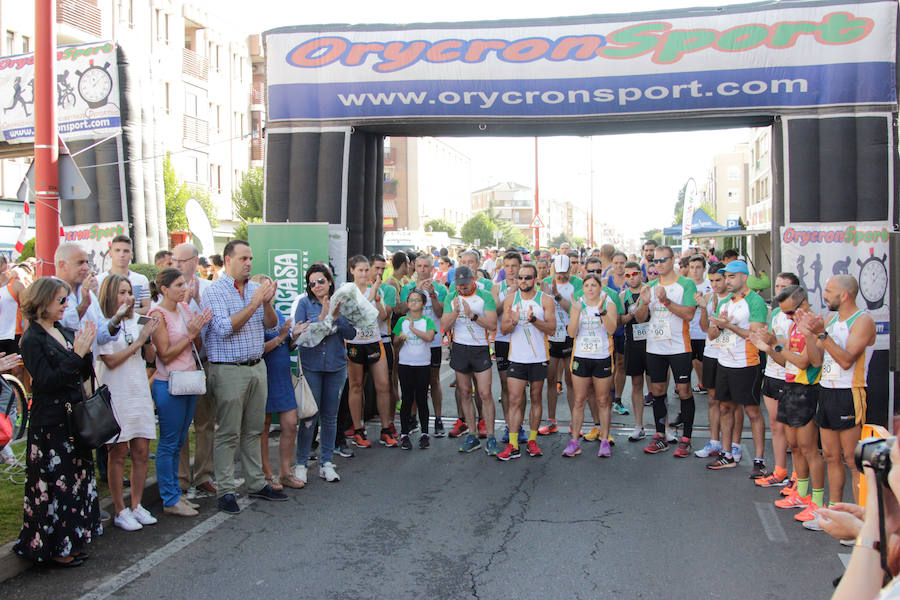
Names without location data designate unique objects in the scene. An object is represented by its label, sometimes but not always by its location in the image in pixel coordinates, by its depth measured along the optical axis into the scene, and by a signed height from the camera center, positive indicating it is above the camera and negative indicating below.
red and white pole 7.22 +1.46
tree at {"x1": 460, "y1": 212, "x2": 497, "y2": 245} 69.68 +5.34
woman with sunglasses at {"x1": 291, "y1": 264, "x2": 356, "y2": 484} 6.91 -0.60
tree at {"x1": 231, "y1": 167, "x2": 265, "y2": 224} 37.75 +4.62
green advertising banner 8.23 +0.42
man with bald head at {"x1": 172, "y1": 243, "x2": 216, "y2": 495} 6.52 -1.33
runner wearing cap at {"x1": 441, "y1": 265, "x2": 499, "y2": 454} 8.08 -0.52
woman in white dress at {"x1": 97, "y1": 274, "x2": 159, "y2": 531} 5.55 -0.75
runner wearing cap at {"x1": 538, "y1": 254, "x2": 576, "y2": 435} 8.95 -0.59
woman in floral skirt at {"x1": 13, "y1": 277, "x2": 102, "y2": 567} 4.78 -0.95
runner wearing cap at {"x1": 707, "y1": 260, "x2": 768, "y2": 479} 7.23 -0.70
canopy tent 23.62 +1.94
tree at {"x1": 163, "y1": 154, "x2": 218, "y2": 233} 31.75 +3.84
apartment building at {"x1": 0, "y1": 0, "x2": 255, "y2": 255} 29.73 +10.58
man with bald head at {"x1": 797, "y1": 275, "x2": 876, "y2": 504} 5.58 -0.64
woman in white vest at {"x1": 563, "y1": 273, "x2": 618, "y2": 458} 7.93 -0.65
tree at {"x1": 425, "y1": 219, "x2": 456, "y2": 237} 64.31 +5.29
